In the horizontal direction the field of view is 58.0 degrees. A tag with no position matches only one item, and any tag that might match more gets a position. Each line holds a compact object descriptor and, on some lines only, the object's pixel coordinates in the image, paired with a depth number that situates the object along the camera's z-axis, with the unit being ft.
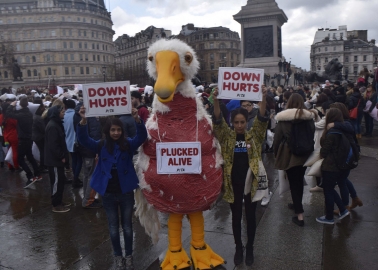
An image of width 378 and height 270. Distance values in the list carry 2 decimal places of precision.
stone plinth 82.12
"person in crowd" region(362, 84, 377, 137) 34.54
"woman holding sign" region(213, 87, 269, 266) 12.28
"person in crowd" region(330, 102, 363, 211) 15.12
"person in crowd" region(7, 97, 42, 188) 25.38
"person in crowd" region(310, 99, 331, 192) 18.93
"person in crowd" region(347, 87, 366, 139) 33.58
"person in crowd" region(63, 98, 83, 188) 21.76
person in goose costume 11.87
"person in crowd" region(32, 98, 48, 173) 23.34
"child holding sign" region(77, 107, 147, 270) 12.12
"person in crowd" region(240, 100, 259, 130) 19.72
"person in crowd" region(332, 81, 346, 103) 31.94
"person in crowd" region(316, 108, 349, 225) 14.94
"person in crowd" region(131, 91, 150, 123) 20.44
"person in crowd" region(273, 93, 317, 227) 15.38
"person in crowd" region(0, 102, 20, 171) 26.50
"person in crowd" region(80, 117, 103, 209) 19.25
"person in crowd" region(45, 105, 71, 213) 18.74
